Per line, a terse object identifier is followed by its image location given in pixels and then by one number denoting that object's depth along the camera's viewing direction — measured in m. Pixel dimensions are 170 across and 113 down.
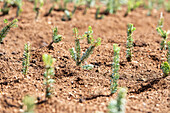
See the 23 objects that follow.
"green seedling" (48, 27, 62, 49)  3.10
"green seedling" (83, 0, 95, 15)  5.09
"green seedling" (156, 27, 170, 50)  3.17
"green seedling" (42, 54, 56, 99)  2.13
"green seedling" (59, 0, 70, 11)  5.05
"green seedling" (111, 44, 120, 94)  2.39
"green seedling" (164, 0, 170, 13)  5.90
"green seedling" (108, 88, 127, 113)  1.85
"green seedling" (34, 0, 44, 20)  4.20
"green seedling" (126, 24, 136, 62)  2.92
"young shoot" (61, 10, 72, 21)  4.50
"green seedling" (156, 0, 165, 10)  6.43
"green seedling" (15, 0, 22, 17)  4.30
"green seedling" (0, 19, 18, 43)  2.90
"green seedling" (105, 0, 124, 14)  5.17
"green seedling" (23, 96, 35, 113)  1.75
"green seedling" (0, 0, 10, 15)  4.37
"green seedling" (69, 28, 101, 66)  2.71
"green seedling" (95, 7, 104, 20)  4.77
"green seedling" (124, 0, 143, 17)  5.29
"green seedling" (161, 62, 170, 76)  2.63
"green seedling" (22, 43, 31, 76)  2.59
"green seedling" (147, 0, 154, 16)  5.46
